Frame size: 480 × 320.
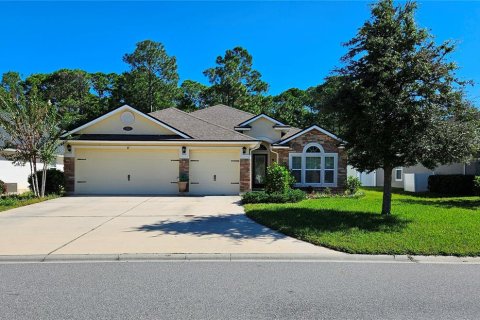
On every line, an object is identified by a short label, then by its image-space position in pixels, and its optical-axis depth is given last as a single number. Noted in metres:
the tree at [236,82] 42.94
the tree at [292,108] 42.66
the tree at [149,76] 41.34
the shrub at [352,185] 21.33
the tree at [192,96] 46.81
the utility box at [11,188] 21.23
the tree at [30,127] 16.91
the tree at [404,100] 10.19
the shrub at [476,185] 19.04
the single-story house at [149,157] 19.67
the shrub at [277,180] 16.86
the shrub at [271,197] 15.84
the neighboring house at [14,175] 21.76
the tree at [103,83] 47.68
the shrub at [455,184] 21.55
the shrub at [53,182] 19.02
